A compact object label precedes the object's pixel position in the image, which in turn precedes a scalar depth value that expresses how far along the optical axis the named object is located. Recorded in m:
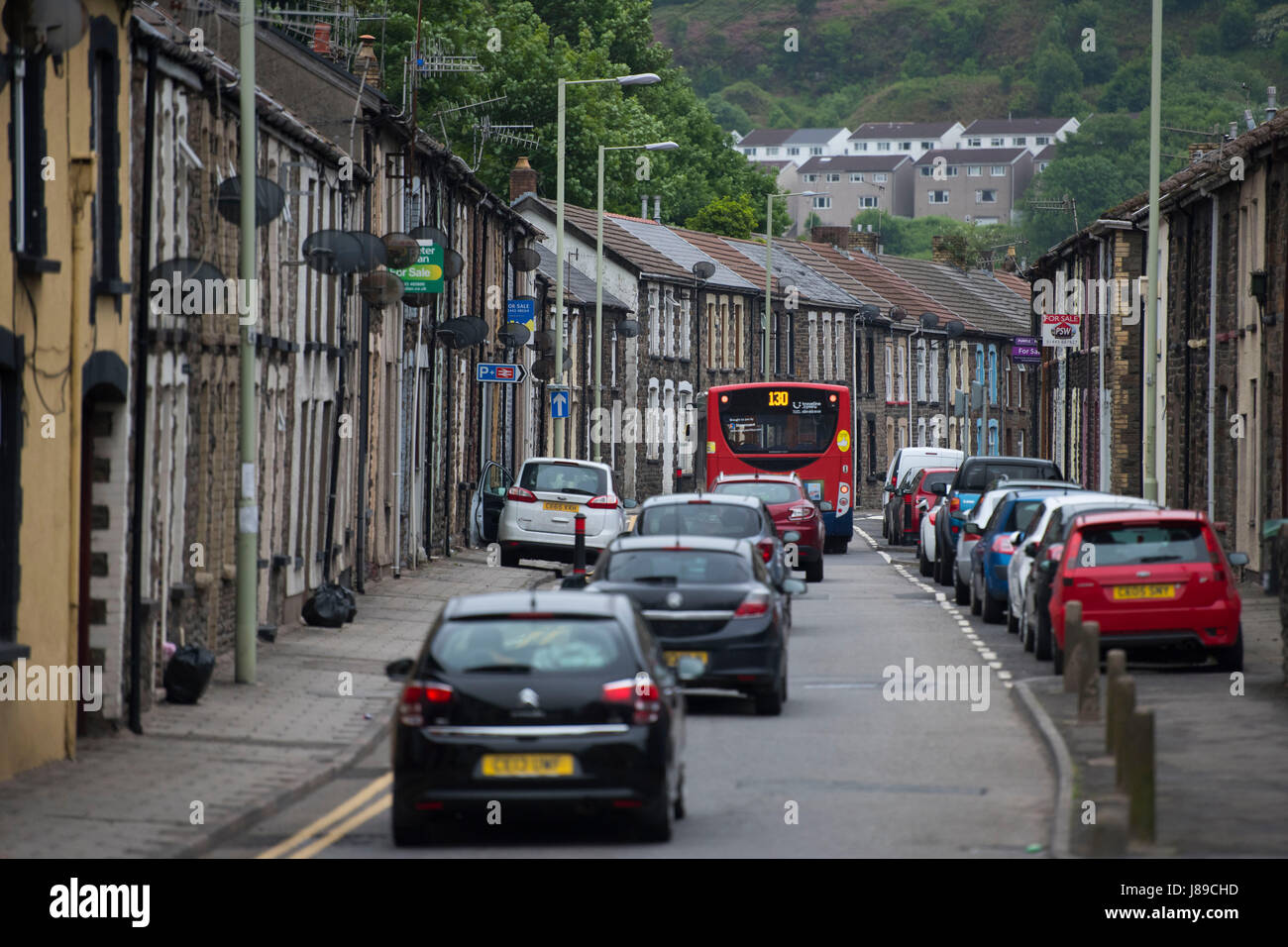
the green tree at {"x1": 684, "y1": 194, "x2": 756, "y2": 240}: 96.12
